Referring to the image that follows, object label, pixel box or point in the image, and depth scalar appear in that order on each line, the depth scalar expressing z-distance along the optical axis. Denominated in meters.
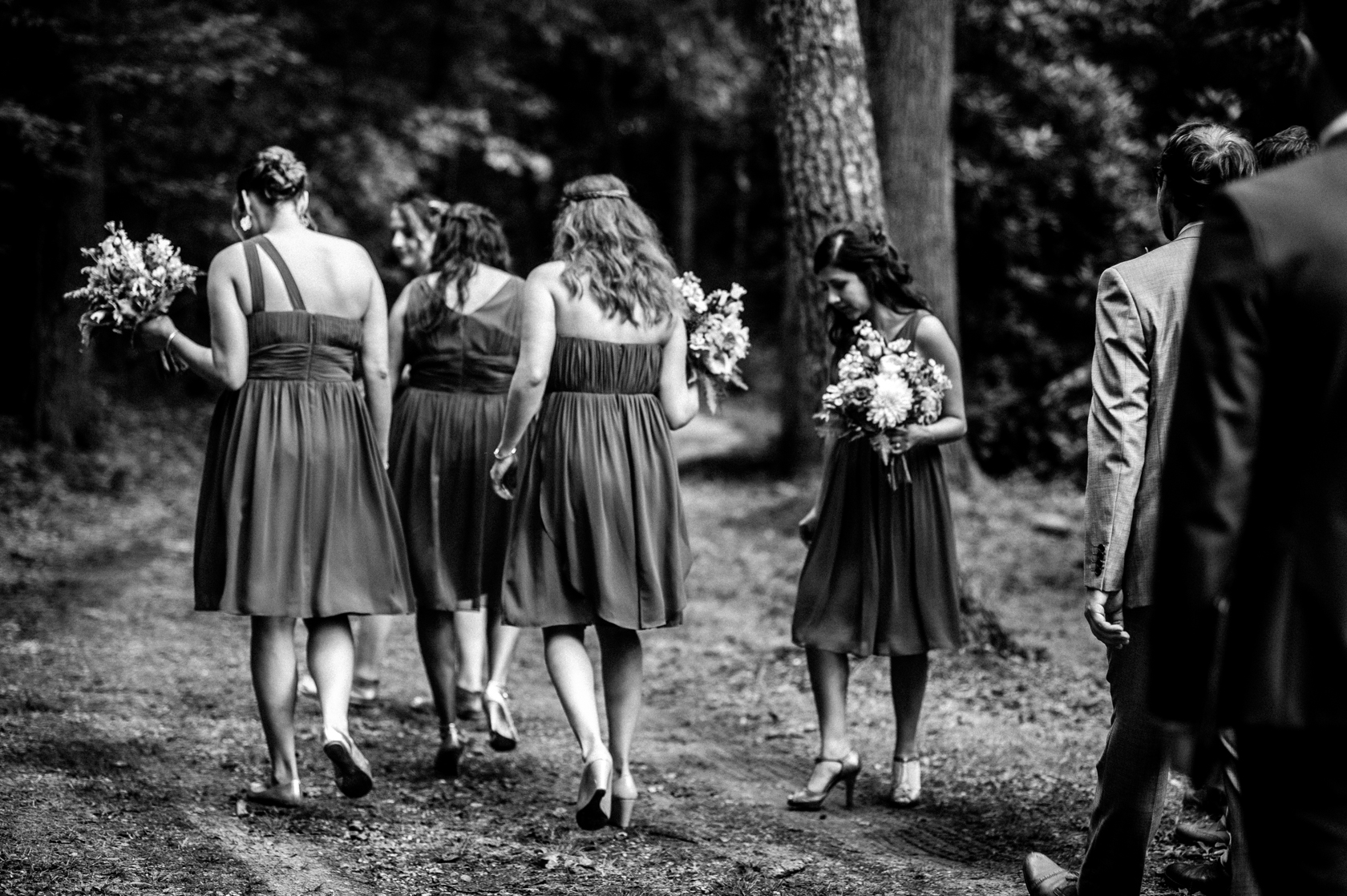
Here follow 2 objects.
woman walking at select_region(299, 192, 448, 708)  6.84
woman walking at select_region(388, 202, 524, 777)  6.11
